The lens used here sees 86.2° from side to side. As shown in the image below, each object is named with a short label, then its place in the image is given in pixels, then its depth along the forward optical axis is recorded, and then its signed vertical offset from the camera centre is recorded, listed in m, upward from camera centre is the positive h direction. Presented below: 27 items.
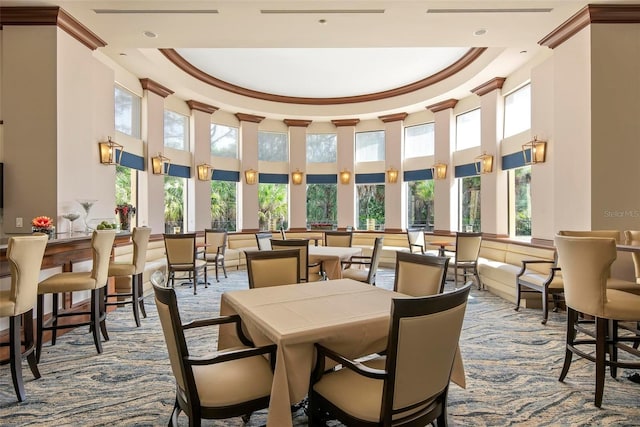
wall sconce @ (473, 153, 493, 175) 7.17 +1.07
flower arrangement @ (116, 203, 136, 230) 5.91 -0.02
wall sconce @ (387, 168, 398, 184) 9.37 +1.04
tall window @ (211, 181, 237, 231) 9.12 +0.22
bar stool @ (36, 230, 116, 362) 3.35 -0.71
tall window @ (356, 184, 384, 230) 9.91 +0.20
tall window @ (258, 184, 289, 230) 9.89 +0.20
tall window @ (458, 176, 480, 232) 7.93 +0.23
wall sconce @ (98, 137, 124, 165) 5.52 +1.00
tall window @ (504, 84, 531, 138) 6.51 +2.02
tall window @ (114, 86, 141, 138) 6.55 +2.02
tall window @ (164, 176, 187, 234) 7.93 +0.23
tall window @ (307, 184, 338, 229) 10.19 +0.30
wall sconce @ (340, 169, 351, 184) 9.77 +1.06
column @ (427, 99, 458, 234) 8.43 +1.03
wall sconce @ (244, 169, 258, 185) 9.27 +1.00
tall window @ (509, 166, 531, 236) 6.66 +0.27
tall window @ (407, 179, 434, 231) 9.22 +0.25
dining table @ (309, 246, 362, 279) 5.10 -0.71
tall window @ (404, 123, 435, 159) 9.09 +1.98
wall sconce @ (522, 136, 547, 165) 5.71 +1.05
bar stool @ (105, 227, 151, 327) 4.32 -0.68
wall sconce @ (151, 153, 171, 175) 7.24 +1.05
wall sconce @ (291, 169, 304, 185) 9.77 +1.03
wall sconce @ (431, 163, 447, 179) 8.44 +1.06
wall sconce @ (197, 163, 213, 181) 8.40 +1.03
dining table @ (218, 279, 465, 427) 1.68 -0.62
